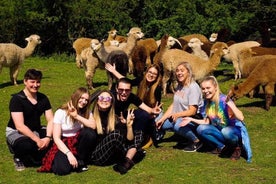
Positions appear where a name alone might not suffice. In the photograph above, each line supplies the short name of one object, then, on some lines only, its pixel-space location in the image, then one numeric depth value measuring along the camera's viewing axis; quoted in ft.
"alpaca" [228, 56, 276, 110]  33.81
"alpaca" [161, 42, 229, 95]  36.88
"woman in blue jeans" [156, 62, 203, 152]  23.76
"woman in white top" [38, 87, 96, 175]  20.29
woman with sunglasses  20.88
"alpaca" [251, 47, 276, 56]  46.37
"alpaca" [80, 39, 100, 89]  43.47
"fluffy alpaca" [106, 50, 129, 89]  30.19
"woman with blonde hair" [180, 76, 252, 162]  22.13
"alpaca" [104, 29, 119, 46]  58.90
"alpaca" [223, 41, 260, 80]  51.62
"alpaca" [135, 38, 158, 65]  54.70
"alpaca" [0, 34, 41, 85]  46.16
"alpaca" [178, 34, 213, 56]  52.02
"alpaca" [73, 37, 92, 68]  59.47
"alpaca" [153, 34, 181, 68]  40.81
